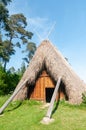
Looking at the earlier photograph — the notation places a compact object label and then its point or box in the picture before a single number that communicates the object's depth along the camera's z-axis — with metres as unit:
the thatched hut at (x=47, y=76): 6.60
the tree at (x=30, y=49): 18.34
